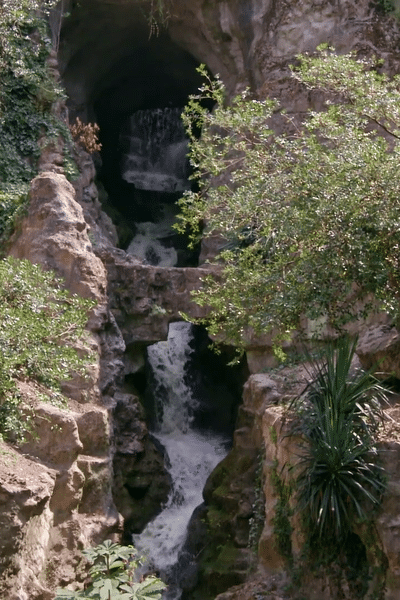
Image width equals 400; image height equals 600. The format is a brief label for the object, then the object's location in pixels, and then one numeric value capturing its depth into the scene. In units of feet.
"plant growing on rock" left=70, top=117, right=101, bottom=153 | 58.13
